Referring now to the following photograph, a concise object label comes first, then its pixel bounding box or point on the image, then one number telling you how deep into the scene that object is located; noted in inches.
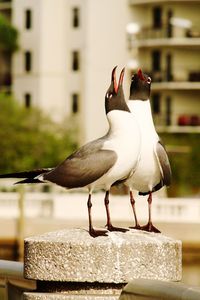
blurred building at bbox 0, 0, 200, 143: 2565.7
